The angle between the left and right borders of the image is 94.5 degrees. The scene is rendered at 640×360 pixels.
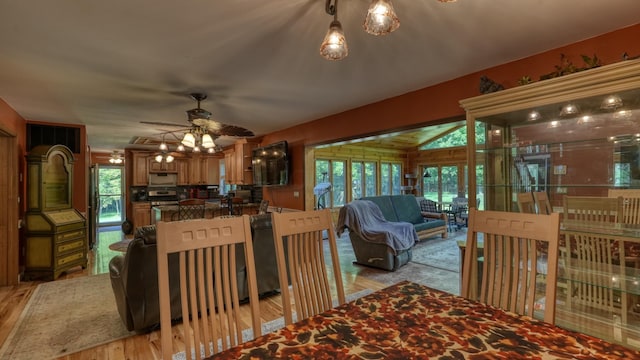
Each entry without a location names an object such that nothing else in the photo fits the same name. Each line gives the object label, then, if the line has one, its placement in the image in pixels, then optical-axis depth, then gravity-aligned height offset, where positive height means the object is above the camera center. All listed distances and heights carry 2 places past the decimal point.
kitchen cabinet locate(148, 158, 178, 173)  8.02 +0.46
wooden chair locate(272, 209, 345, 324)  1.43 -0.41
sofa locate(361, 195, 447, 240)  5.65 -0.70
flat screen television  5.63 +0.35
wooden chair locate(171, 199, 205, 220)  5.11 -0.46
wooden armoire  3.93 -0.54
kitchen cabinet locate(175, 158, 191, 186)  8.45 +0.36
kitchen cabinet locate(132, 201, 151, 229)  7.55 -0.77
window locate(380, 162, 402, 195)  9.44 +0.07
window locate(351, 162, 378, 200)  8.52 +0.05
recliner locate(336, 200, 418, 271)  4.21 -0.84
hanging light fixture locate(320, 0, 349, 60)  1.43 +0.68
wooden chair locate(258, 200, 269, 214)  5.73 -0.49
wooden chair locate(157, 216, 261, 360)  1.12 -0.35
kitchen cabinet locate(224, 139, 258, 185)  6.96 +0.47
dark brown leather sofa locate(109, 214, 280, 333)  2.45 -0.85
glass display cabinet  1.88 +0.13
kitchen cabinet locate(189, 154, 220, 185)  8.64 +0.37
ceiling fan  3.41 +0.69
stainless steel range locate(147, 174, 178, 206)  8.05 -0.17
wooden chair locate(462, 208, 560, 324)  1.25 -0.37
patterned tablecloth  0.91 -0.54
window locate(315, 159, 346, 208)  7.85 +0.08
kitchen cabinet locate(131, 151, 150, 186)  7.84 +0.40
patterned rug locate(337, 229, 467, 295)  3.83 -1.30
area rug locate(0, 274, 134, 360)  2.31 -1.28
